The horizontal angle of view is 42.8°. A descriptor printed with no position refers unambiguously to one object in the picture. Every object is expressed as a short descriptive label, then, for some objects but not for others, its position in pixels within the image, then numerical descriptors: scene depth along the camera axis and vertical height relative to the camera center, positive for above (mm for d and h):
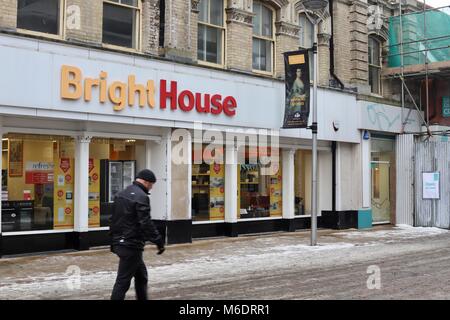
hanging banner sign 16297 +2694
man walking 6844 -607
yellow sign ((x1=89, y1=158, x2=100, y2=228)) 14070 -256
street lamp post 15039 +412
